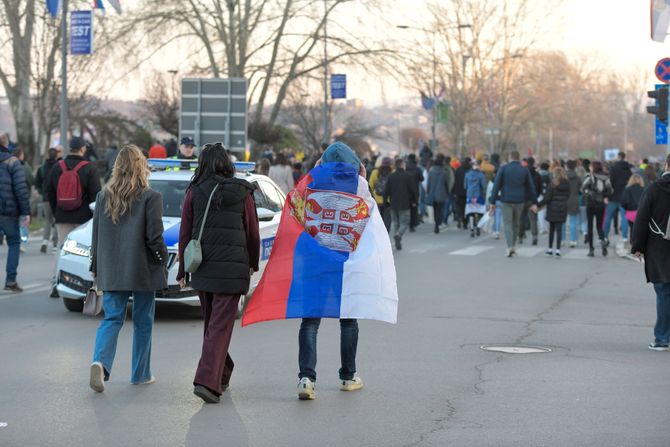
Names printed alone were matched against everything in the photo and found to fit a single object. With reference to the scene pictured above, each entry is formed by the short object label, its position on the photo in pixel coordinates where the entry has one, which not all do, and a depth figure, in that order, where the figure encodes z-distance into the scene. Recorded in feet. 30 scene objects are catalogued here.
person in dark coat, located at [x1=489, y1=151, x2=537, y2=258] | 72.90
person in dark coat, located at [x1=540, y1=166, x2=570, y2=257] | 74.79
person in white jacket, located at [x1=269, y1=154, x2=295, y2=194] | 80.74
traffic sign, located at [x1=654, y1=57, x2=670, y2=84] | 75.79
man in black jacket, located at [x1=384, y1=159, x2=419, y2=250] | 78.54
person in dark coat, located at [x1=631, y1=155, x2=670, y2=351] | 35.32
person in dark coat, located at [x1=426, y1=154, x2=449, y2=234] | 102.22
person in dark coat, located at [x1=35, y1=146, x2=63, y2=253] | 68.44
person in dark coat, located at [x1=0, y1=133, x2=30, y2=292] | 46.75
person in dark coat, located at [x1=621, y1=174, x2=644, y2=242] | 71.10
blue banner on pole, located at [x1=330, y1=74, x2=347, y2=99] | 146.10
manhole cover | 34.60
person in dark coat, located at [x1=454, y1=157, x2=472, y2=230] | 104.99
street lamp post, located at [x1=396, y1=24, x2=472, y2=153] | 143.96
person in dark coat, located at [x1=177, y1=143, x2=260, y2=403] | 26.25
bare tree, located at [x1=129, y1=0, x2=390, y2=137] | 143.23
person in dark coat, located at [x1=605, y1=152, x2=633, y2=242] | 81.30
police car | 40.70
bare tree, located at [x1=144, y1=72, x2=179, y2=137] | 187.21
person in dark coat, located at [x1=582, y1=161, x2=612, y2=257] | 76.38
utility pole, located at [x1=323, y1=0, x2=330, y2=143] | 145.38
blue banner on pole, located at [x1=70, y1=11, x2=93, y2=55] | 96.02
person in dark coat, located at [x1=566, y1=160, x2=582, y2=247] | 80.33
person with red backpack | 48.42
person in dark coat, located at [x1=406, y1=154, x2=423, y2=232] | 82.22
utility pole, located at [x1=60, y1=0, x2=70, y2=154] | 91.96
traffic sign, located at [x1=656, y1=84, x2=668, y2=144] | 88.57
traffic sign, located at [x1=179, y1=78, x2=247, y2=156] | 95.20
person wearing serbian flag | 26.84
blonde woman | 27.89
